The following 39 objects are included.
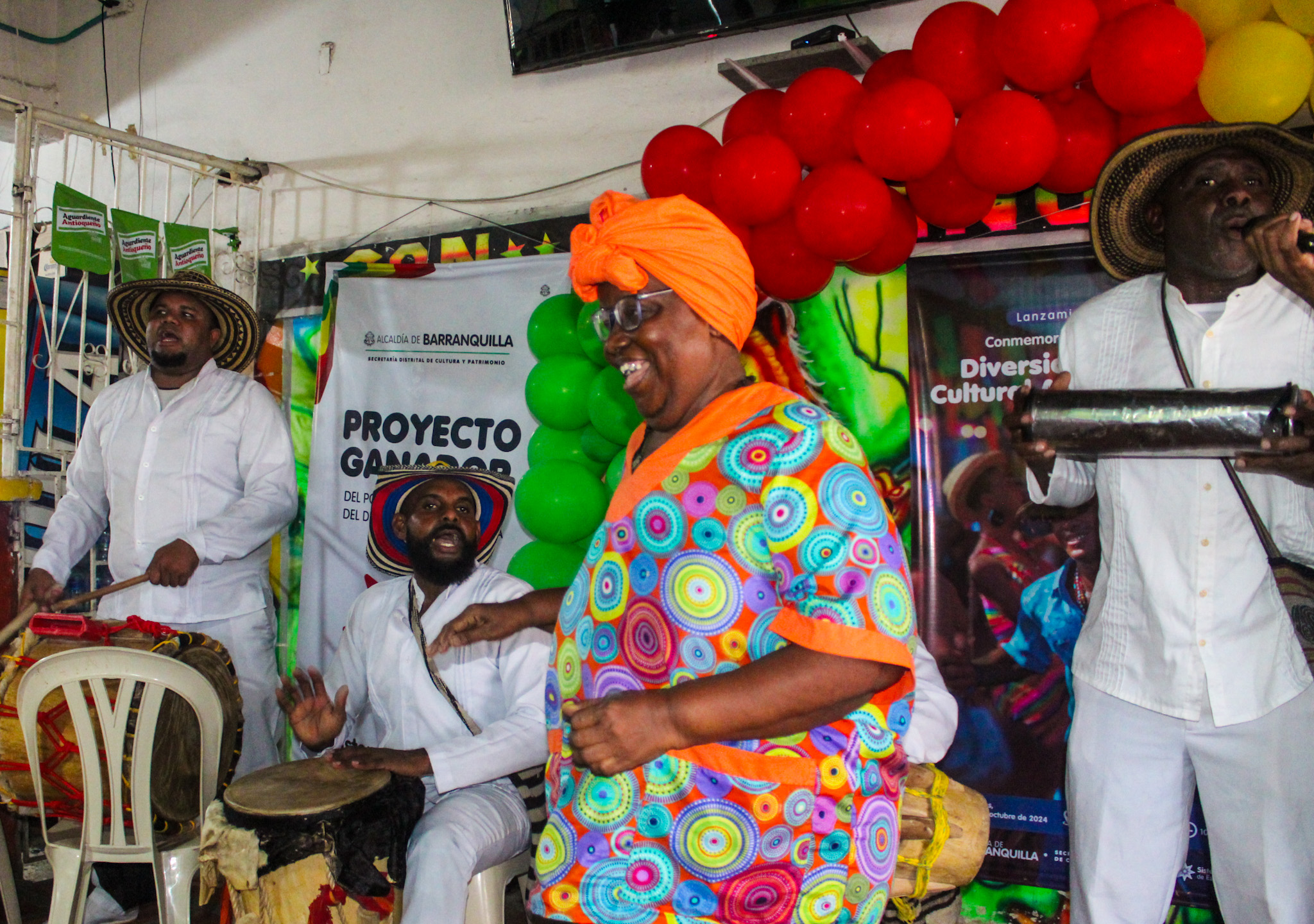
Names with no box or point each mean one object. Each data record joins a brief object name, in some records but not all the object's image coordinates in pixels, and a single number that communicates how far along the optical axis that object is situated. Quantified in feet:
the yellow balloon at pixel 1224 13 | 9.24
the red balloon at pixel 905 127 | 9.70
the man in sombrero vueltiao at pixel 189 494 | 13.17
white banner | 14.75
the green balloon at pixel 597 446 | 12.31
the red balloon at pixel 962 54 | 10.09
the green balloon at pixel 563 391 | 12.50
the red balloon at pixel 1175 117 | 9.32
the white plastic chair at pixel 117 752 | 9.60
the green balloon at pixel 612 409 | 11.50
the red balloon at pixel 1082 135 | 9.78
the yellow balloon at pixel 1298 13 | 8.85
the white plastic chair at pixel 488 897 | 9.10
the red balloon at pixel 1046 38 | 9.20
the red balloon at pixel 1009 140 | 9.48
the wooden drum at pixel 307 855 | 8.41
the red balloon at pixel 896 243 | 10.97
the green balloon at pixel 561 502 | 11.96
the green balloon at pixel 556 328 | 12.96
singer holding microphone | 6.70
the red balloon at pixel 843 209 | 10.05
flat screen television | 13.19
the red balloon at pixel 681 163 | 11.23
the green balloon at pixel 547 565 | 12.05
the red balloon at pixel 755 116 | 11.23
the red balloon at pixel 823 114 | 10.52
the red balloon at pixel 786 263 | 10.89
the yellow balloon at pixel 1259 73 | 8.75
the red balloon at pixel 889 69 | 10.68
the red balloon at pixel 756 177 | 10.29
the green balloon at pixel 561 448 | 12.76
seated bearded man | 8.96
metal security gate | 16.07
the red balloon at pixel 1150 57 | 8.79
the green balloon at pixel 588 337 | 11.97
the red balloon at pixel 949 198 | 10.39
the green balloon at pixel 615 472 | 11.46
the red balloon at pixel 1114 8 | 9.41
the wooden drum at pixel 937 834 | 7.91
